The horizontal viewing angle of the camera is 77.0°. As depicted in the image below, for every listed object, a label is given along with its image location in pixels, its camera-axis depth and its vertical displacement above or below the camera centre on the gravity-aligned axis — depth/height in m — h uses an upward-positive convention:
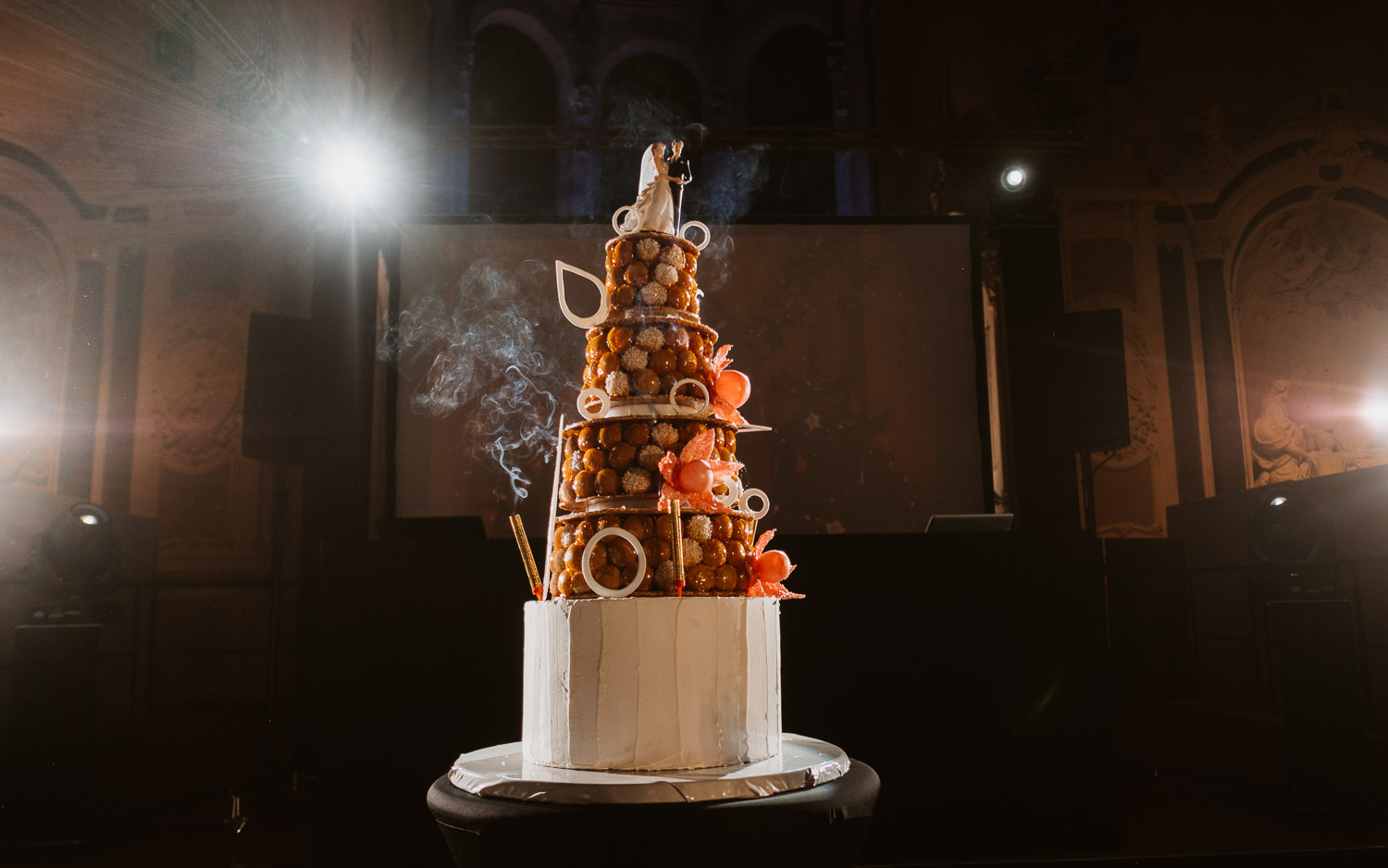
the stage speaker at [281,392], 4.29 +0.85
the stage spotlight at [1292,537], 4.04 +0.05
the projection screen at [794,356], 5.19 +1.22
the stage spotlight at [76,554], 3.41 +0.05
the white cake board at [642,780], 1.60 -0.43
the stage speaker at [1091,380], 4.67 +0.91
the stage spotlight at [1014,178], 5.15 +2.19
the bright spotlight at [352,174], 4.91 +2.22
